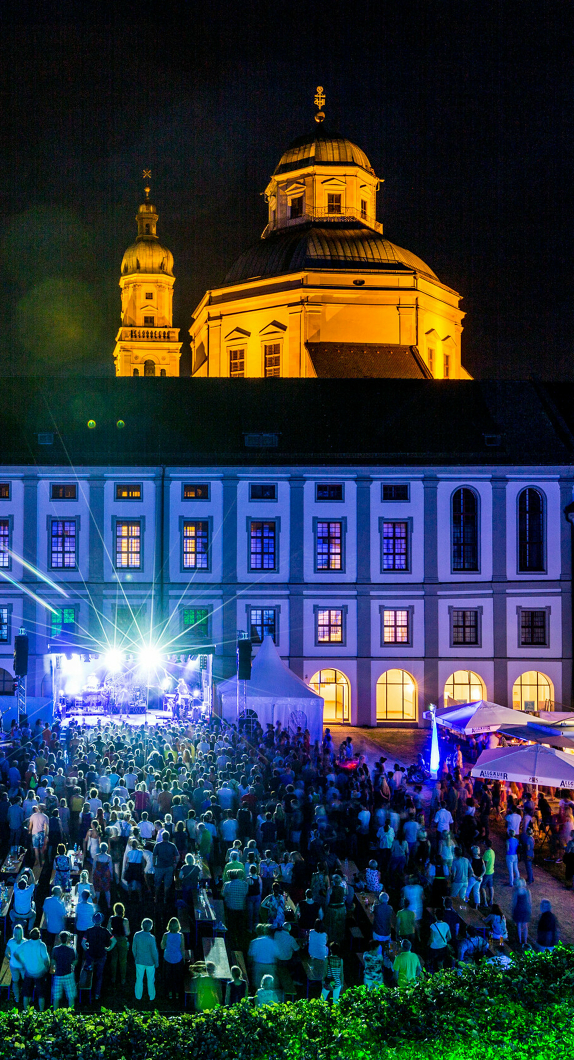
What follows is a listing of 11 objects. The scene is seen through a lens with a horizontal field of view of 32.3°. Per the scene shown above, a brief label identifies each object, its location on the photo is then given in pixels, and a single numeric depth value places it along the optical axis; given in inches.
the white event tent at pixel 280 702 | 1186.0
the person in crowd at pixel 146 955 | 484.1
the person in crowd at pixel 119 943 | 515.8
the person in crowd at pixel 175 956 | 487.8
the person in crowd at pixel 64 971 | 466.3
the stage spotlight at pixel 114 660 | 1439.5
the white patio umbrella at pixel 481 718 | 1021.2
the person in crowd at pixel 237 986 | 442.6
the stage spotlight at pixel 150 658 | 1402.4
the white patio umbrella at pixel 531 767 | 783.1
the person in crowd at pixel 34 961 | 466.0
